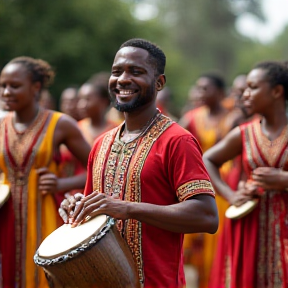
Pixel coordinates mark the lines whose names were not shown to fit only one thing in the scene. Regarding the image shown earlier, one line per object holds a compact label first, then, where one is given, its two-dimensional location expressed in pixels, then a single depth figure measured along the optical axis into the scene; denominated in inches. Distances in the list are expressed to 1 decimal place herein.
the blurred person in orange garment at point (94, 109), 443.0
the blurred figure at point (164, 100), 664.2
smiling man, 195.3
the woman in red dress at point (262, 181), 292.6
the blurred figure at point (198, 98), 538.7
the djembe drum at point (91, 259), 188.2
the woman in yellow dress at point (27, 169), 299.1
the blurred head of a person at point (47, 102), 592.9
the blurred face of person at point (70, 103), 572.5
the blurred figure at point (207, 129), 461.7
